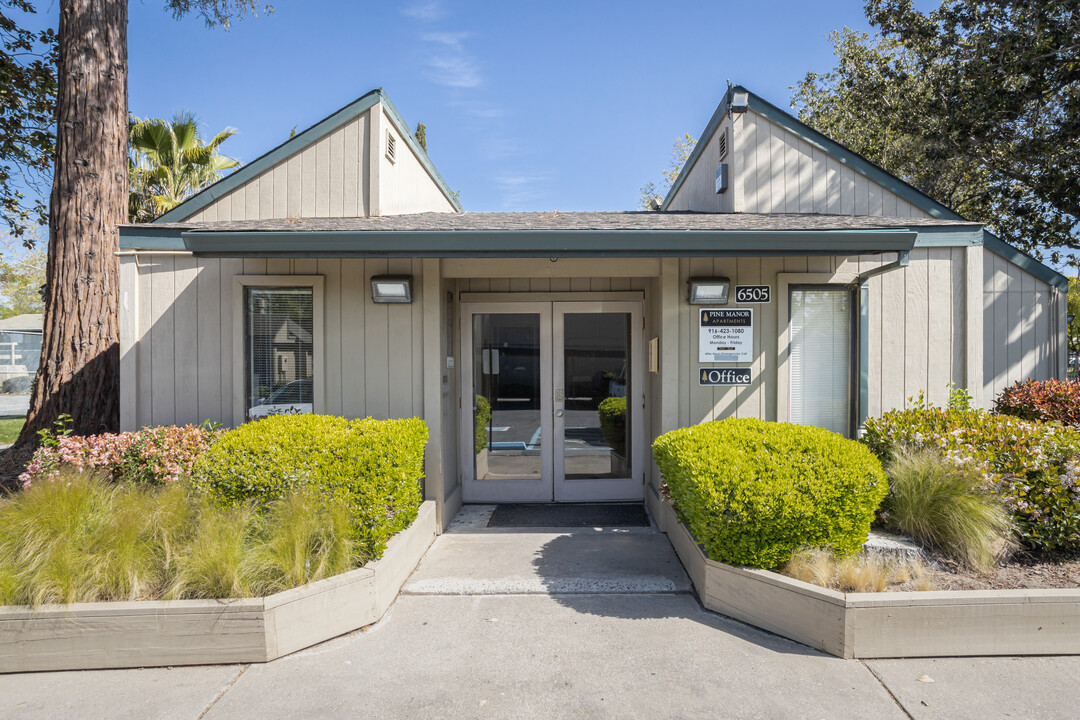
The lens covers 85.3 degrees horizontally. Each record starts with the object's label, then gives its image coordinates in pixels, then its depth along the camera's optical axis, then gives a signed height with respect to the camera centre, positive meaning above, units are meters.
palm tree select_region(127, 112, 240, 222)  13.89 +4.77
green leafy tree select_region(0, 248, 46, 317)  26.91 +3.89
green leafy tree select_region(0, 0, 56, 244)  9.15 +4.13
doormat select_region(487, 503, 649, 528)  5.96 -1.73
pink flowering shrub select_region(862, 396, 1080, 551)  3.93 -0.78
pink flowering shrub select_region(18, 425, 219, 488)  4.87 -0.85
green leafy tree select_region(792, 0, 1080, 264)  9.26 +4.41
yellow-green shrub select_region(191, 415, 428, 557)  4.00 -0.81
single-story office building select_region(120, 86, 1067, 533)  4.96 +0.56
